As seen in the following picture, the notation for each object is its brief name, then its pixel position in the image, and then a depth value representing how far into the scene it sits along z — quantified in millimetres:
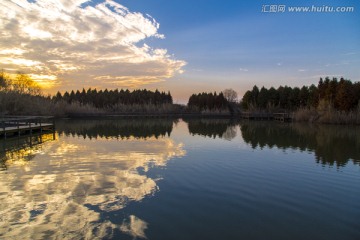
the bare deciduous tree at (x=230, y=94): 82144
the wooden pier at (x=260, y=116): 45691
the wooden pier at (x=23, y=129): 16928
